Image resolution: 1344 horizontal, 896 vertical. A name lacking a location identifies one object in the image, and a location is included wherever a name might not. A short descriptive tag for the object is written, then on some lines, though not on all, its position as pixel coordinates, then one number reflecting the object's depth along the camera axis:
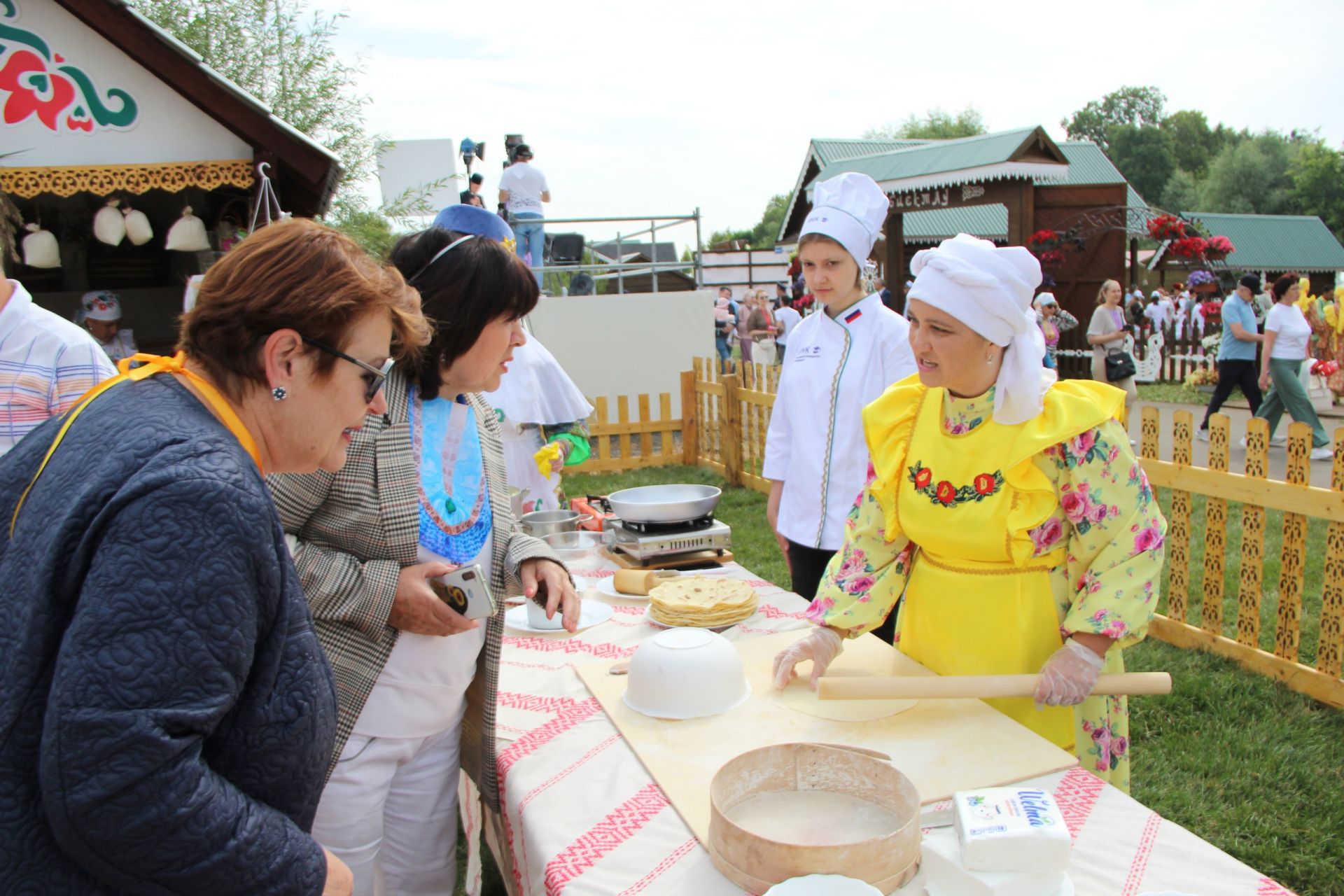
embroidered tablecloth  1.27
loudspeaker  11.88
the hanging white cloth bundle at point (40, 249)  5.68
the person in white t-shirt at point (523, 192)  10.50
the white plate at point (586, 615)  2.61
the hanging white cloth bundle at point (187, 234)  5.78
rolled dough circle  1.72
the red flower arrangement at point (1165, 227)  13.72
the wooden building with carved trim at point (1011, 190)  13.39
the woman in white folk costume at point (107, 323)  6.36
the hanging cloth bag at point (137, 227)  5.75
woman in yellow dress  1.77
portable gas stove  3.02
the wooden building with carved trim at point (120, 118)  4.93
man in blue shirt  9.75
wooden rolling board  1.51
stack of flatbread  2.43
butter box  1.16
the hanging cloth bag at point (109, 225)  5.71
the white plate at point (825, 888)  1.13
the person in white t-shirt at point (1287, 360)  8.64
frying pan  3.03
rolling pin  1.63
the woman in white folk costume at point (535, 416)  3.89
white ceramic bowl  1.77
